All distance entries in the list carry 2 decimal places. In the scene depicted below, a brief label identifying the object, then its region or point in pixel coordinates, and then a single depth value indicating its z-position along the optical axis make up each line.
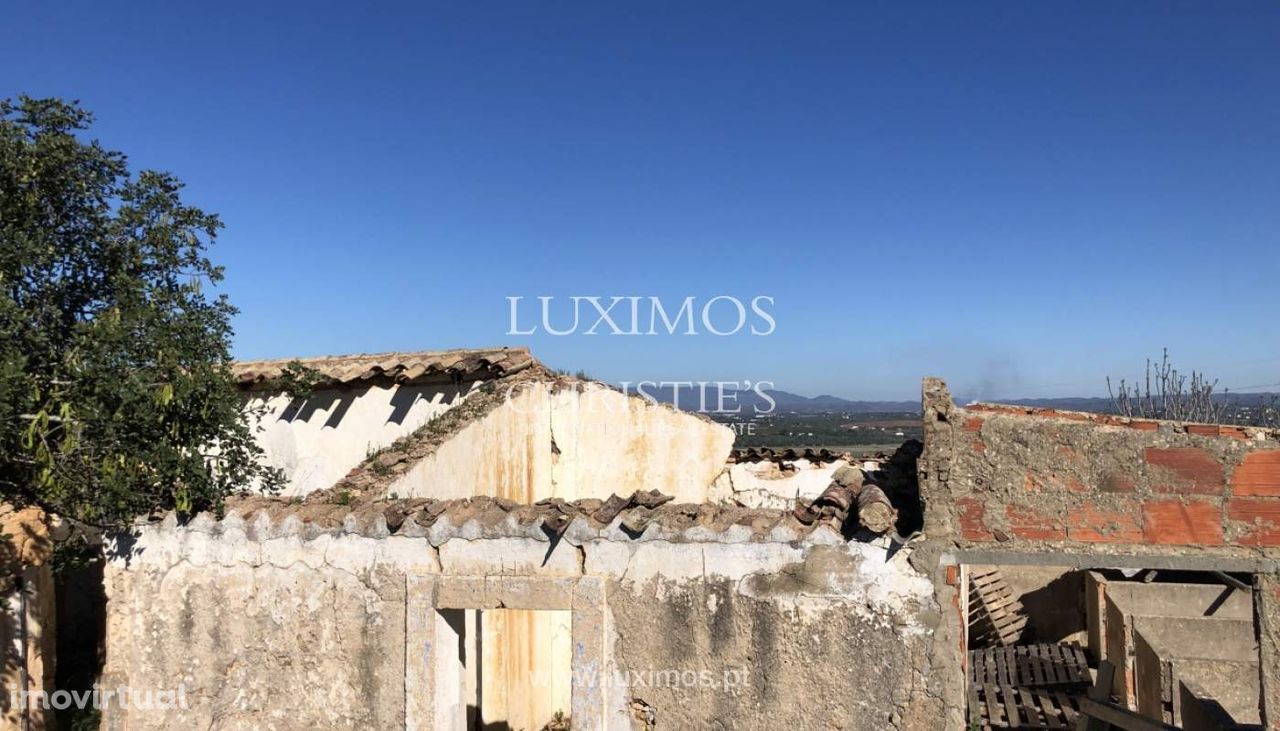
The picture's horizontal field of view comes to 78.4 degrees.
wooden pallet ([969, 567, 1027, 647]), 14.12
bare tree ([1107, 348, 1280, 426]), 29.45
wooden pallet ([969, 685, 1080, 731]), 10.88
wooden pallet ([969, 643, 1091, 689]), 12.04
